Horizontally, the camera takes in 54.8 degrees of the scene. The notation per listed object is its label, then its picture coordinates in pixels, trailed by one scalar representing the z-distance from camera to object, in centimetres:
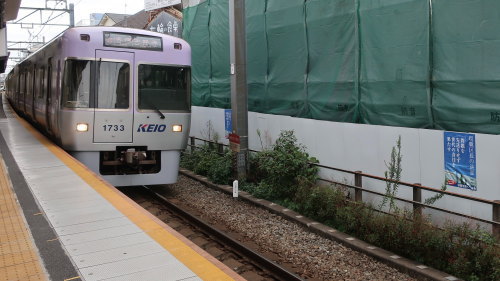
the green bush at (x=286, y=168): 896
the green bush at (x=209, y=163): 1109
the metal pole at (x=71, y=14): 2114
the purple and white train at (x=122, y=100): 870
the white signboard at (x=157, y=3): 2228
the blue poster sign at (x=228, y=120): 1330
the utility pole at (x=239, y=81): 1027
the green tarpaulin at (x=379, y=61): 644
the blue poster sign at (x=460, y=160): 651
